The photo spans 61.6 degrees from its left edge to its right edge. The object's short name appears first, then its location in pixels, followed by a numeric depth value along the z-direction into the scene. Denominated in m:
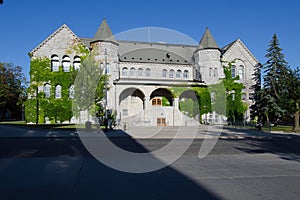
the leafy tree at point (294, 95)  28.16
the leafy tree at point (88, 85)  28.19
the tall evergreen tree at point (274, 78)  37.28
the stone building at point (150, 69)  37.50
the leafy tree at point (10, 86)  56.84
